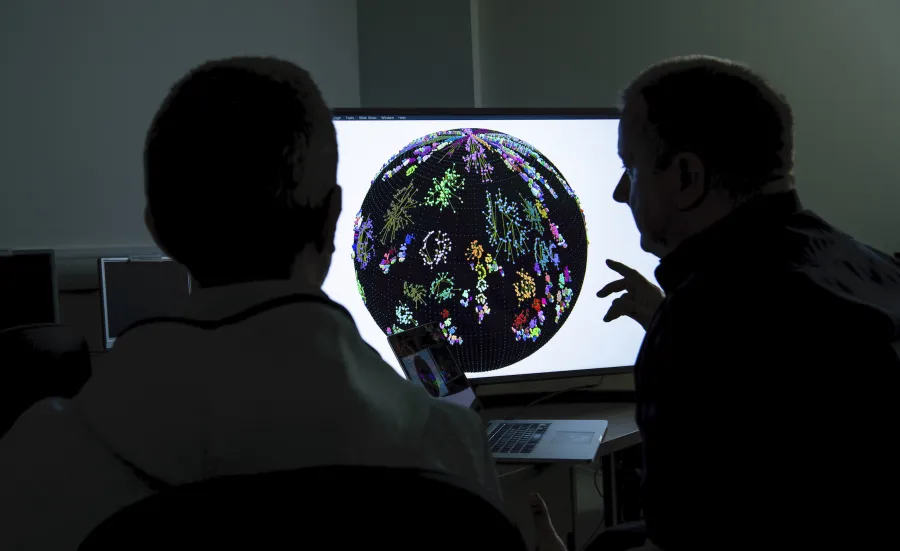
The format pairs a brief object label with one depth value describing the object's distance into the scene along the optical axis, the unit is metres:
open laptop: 1.35
